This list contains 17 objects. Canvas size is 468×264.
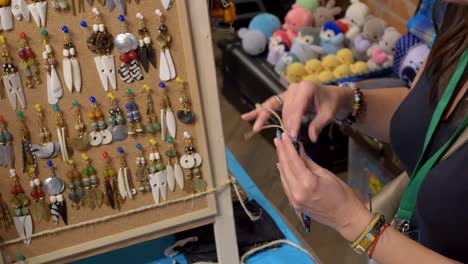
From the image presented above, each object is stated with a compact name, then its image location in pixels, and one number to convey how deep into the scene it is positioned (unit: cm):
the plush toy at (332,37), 220
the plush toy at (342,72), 204
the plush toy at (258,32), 238
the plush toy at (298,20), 238
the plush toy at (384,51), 200
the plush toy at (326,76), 204
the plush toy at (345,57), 211
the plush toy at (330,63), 211
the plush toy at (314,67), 212
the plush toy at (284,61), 218
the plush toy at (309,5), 245
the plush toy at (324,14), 238
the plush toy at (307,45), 222
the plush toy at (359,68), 203
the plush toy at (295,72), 210
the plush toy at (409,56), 175
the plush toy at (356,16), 225
